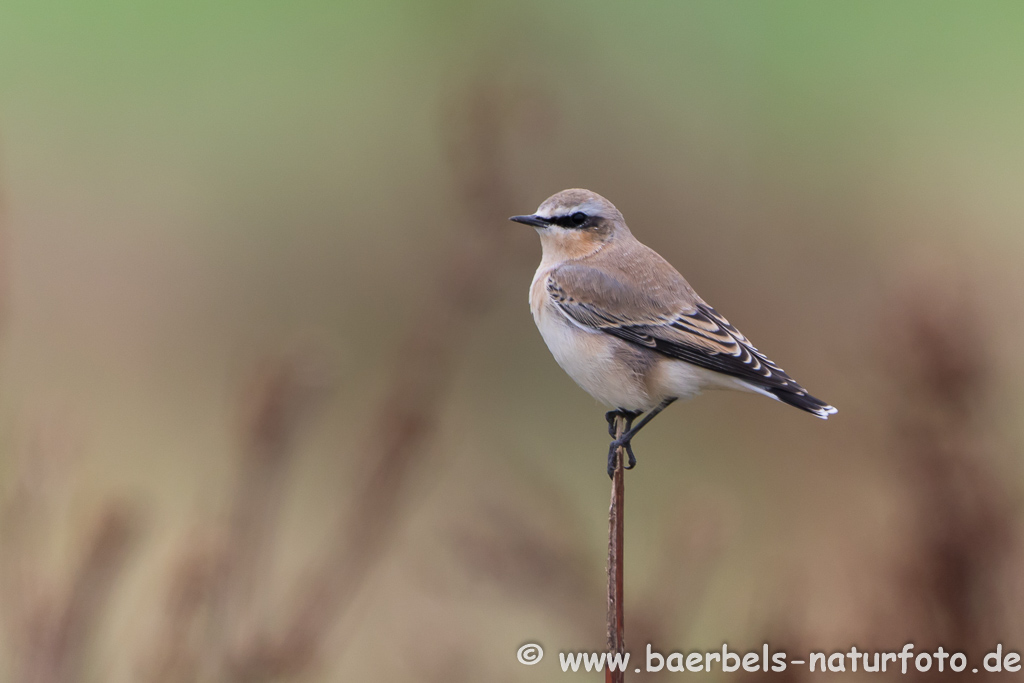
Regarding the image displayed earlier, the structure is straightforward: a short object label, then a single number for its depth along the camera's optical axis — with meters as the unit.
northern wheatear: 7.46
